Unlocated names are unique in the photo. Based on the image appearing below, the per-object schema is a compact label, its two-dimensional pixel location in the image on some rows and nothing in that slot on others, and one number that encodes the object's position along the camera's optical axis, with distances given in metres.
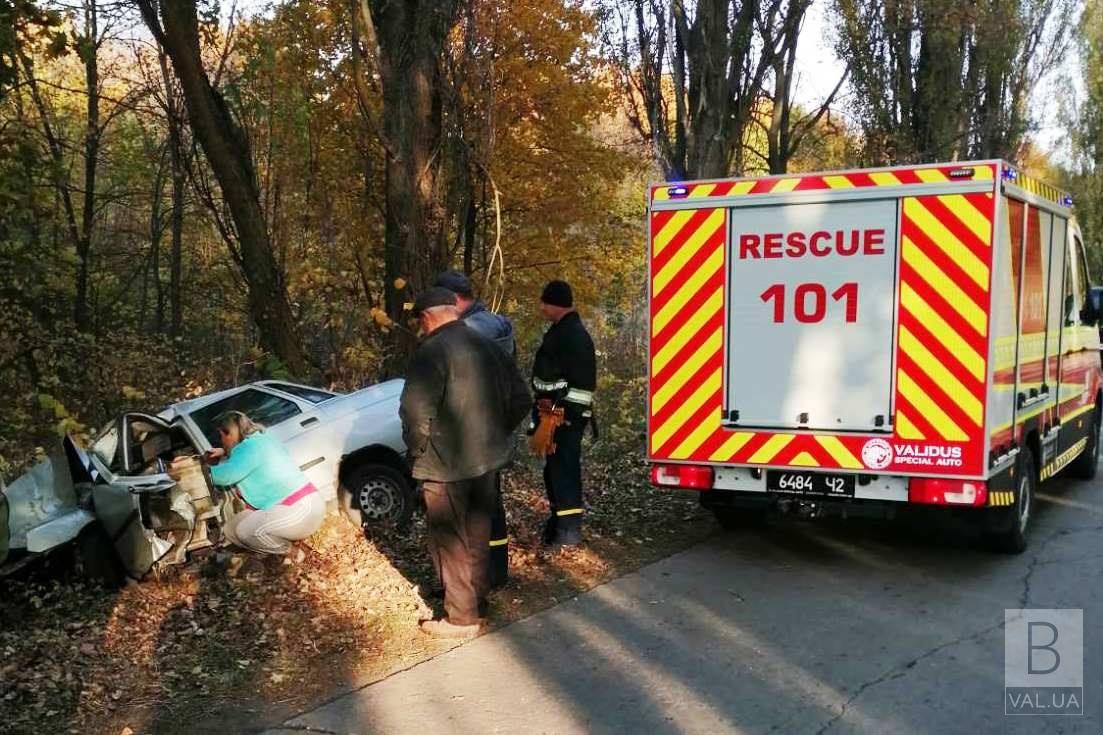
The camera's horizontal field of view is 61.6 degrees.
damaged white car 5.84
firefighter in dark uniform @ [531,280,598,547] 6.52
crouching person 6.10
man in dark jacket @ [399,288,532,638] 4.85
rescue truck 5.57
